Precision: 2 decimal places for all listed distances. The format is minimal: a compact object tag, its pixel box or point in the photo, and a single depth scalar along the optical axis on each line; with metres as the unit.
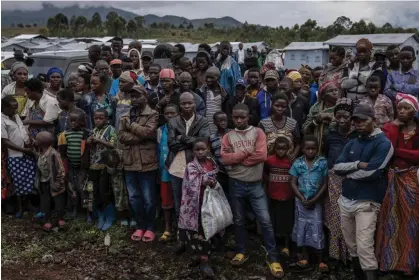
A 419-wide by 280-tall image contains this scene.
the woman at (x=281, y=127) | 4.95
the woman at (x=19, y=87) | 6.55
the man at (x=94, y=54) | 8.09
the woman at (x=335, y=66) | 5.90
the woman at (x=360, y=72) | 5.12
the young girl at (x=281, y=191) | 4.93
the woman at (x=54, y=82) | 6.47
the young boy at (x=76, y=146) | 5.82
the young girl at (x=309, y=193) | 4.72
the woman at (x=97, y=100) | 6.07
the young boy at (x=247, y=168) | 4.69
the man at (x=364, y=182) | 4.12
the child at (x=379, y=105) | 4.83
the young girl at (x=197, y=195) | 4.81
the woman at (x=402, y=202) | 4.24
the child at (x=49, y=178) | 5.86
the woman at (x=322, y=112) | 4.88
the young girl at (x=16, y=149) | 6.10
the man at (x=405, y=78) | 5.29
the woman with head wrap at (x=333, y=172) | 4.57
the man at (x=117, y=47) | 8.76
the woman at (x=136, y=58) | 7.71
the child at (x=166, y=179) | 5.25
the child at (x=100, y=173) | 5.66
